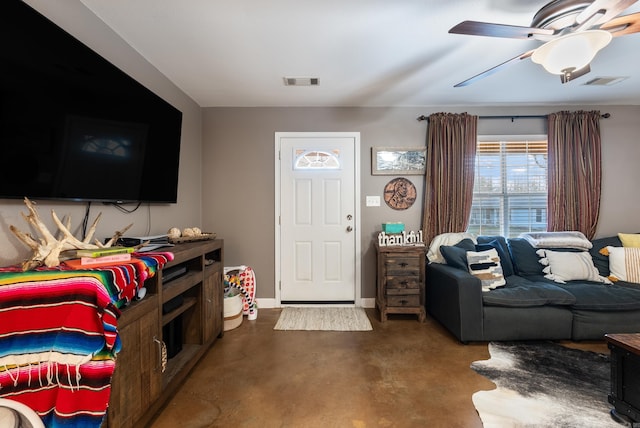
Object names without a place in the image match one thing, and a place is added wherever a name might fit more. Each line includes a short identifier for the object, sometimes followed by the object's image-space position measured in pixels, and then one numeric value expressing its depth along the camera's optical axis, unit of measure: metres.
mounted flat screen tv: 1.15
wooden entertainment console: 1.24
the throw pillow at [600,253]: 2.73
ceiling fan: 1.34
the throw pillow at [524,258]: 2.76
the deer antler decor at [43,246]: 1.13
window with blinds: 3.26
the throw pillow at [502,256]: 2.78
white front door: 3.25
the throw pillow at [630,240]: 2.78
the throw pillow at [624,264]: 2.58
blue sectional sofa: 2.26
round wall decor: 3.25
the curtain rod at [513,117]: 3.19
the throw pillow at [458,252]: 2.58
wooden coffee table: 1.40
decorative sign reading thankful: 3.00
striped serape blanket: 0.94
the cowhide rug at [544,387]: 1.49
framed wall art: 3.23
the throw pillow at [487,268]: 2.44
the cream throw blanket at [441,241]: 2.96
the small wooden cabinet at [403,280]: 2.79
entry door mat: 2.69
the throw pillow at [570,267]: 2.61
